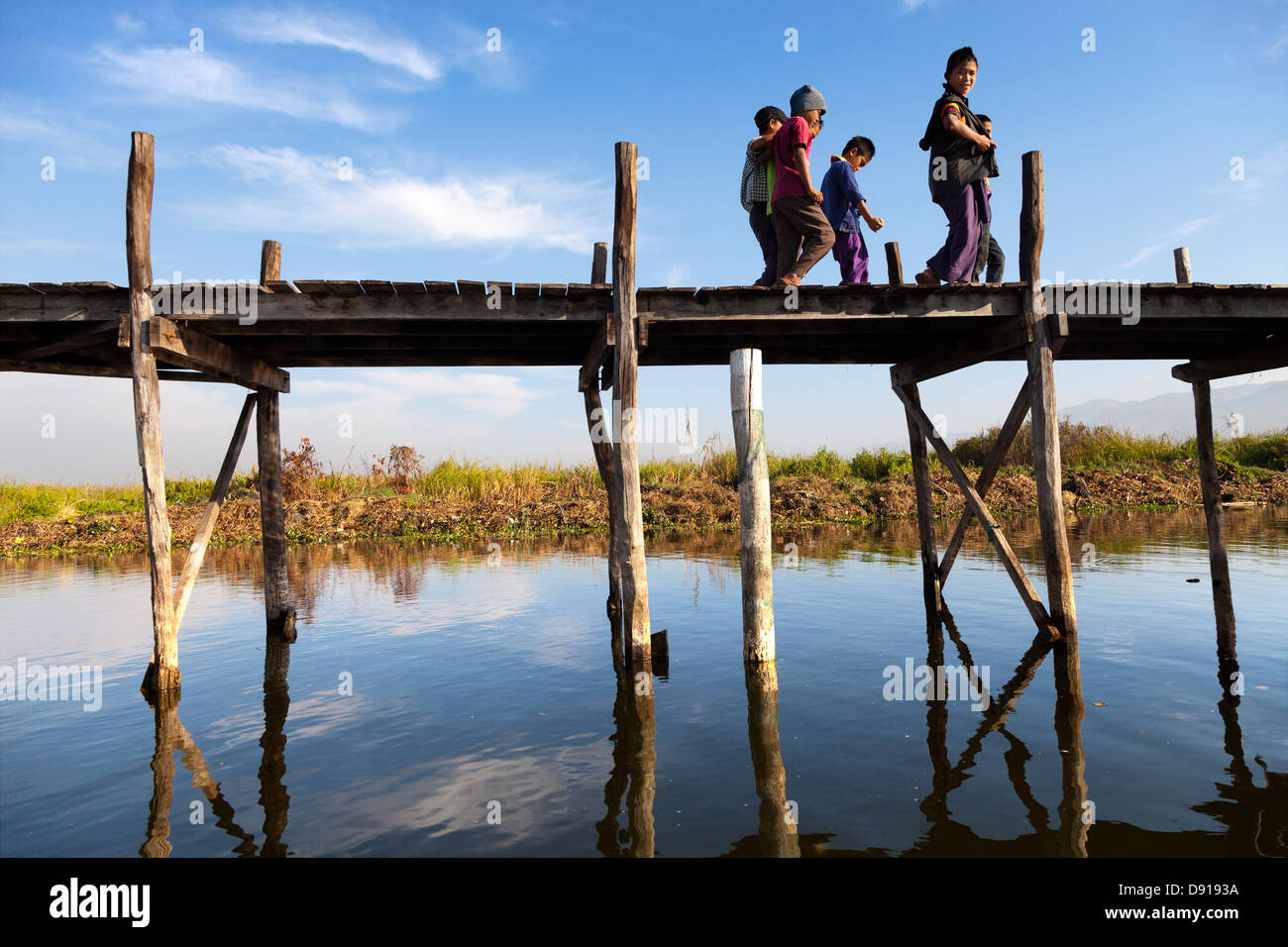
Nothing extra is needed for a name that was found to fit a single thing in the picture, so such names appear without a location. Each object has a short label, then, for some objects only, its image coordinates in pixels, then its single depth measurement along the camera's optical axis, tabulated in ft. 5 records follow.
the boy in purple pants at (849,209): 26.84
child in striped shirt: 25.84
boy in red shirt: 23.81
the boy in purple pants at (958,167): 24.38
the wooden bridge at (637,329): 22.66
